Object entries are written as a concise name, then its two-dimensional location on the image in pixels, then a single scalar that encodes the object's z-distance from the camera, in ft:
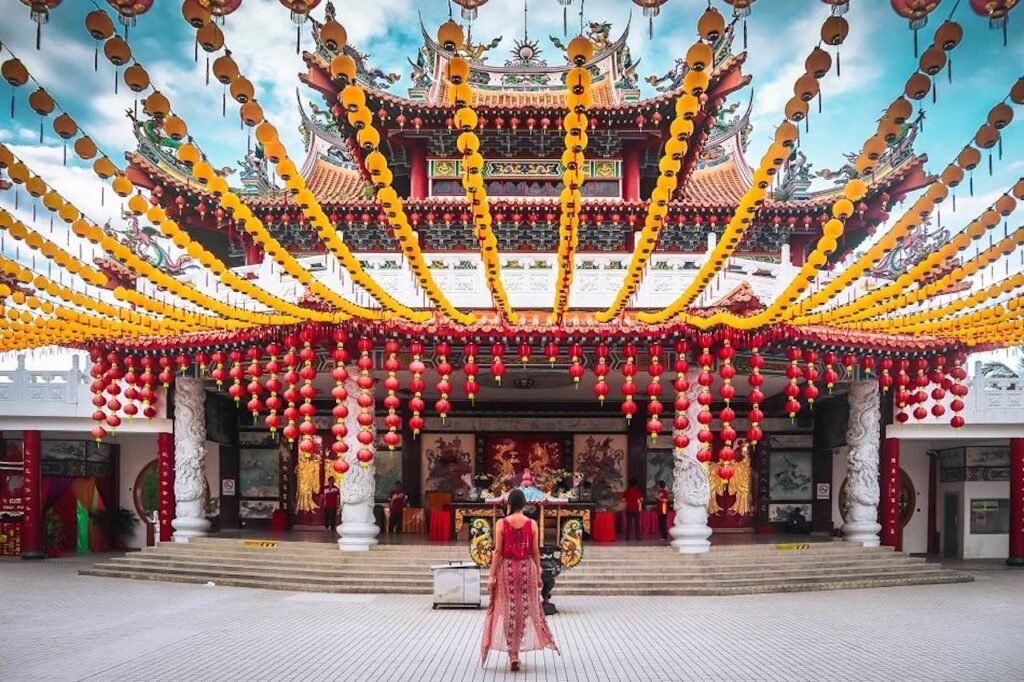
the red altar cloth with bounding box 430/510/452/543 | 53.26
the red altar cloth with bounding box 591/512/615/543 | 53.57
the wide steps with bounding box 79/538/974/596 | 44.86
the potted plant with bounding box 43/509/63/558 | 60.64
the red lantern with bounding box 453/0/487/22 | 16.88
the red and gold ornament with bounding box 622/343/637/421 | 45.23
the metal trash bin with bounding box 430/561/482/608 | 38.96
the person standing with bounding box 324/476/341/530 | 61.41
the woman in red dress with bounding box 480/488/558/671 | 27.27
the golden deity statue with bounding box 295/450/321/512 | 64.08
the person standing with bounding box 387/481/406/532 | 59.93
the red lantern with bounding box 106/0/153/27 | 17.51
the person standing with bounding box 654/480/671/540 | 55.42
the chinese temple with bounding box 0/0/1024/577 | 38.60
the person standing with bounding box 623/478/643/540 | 55.36
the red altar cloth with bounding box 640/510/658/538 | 59.93
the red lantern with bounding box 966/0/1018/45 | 17.44
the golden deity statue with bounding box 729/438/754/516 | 63.52
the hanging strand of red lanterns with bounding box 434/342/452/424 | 45.42
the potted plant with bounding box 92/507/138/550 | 63.41
